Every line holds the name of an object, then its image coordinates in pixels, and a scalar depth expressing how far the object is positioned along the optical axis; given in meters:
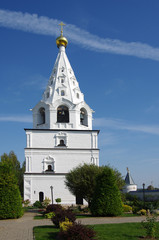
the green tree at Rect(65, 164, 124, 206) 23.14
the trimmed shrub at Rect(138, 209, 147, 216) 20.23
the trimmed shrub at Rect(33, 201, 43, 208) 26.67
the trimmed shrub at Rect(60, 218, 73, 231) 10.39
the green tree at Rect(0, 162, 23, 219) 18.42
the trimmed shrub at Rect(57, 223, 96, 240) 9.33
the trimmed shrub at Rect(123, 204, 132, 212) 23.46
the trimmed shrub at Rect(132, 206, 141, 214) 21.47
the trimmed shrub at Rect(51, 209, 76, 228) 12.72
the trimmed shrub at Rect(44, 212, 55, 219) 18.30
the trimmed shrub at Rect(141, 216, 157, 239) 10.88
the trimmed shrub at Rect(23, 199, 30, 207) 29.25
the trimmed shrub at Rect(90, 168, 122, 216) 18.92
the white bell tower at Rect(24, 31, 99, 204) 31.28
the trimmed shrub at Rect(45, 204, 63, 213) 19.03
